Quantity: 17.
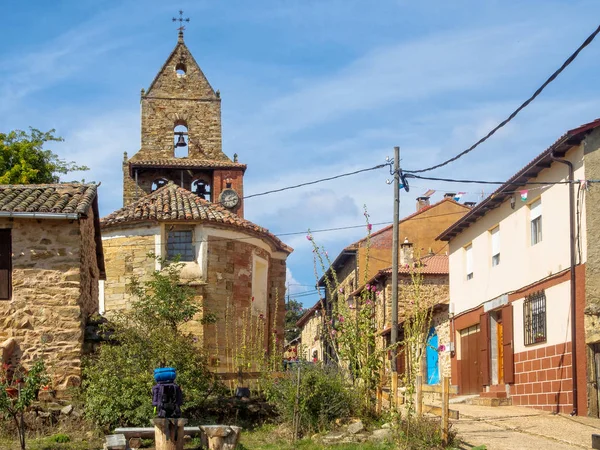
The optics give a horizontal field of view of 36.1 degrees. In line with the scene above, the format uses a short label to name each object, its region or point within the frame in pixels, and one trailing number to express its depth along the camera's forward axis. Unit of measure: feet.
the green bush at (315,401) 45.70
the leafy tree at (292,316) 214.85
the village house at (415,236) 125.39
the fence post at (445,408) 40.16
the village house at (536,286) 56.75
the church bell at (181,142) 136.46
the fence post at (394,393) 42.79
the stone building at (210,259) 80.43
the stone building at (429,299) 91.86
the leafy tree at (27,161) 114.11
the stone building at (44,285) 56.13
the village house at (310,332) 155.78
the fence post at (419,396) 41.32
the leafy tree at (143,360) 50.03
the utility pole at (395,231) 70.13
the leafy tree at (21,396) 44.88
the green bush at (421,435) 39.93
